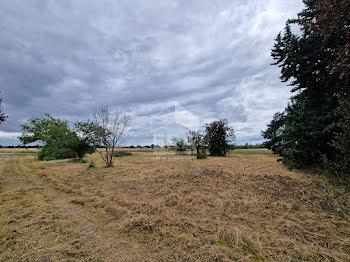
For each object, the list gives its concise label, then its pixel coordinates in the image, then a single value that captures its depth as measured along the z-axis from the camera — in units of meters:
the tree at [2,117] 6.64
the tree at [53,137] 14.52
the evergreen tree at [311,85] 5.68
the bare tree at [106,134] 9.09
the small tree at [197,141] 16.55
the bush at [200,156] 13.18
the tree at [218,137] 16.72
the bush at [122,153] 19.90
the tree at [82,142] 13.40
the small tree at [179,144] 18.22
